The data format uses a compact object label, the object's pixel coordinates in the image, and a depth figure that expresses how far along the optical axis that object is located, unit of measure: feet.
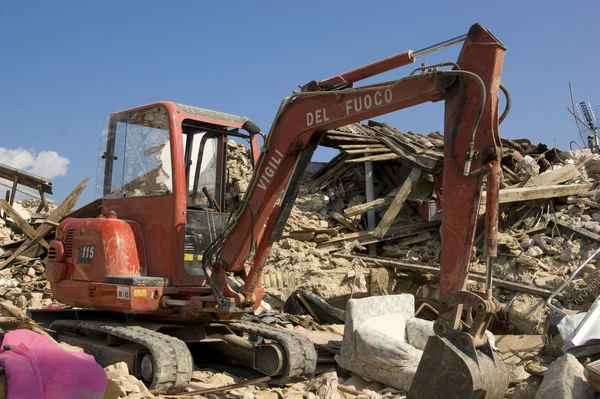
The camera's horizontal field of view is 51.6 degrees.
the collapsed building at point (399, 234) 34.86
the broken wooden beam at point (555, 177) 44.88
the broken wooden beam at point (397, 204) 43.50
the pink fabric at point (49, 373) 15.02
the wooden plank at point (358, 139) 48.11
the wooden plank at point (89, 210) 39.96
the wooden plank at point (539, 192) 42.09
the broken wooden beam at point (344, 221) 46.09
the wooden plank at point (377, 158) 46.50
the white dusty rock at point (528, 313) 32.30
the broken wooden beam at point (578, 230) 40.02
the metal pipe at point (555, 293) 26.58
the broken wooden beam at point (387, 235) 43.57
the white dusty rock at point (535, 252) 40.06
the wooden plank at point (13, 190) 45.89
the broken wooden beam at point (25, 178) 46.24
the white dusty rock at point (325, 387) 19.58
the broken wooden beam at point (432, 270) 34.01
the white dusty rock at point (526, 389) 19.07
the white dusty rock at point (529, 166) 46.82
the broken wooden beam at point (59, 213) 41.04
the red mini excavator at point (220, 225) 14.61
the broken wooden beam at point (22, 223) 40.86
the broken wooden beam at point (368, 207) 44.55
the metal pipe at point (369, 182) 47.21
